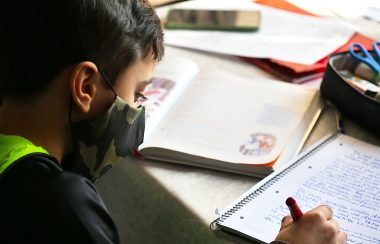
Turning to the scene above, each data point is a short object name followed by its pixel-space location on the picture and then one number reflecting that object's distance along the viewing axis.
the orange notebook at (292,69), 1.53
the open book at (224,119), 1.30
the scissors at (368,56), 1.45
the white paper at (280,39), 1.60
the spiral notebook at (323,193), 1.18
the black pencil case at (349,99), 1.34
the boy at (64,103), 1.12
